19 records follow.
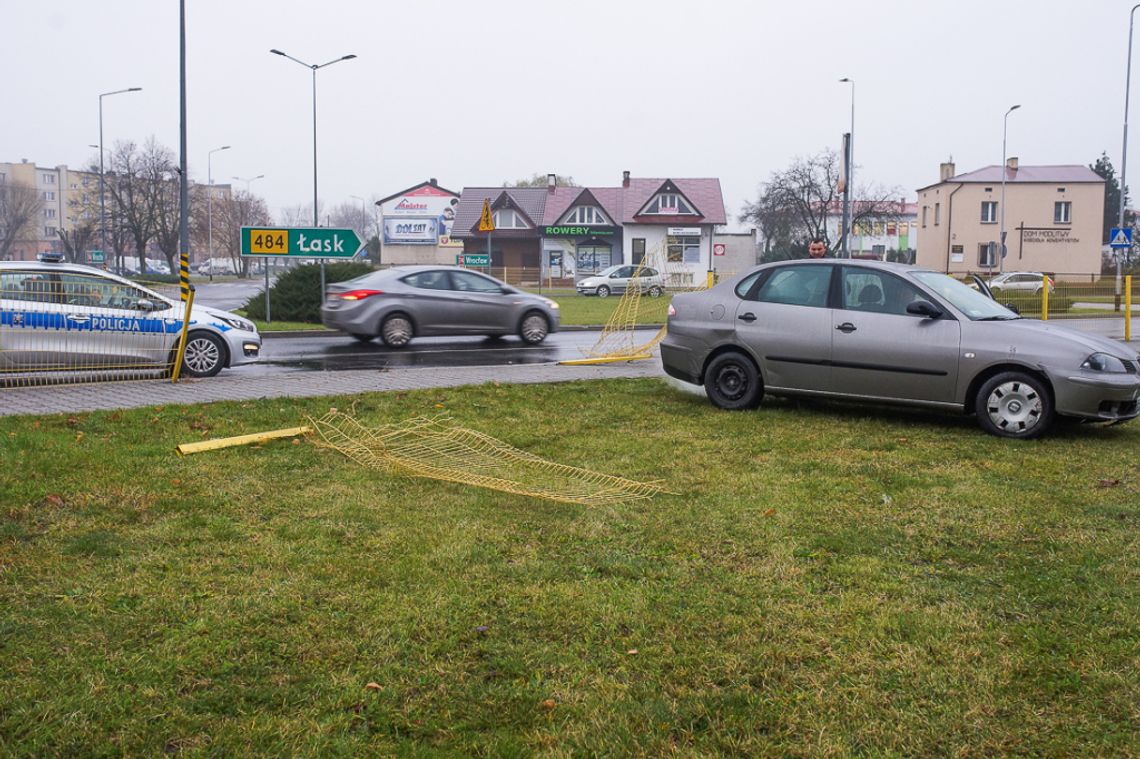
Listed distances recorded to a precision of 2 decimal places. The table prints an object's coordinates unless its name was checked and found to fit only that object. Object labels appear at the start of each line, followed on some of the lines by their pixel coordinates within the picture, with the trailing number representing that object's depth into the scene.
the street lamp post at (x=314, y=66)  36.51
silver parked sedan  8.02
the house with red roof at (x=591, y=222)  65.00
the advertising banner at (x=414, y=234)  81.25
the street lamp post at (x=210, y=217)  74.08
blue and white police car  11.00
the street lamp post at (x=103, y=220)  49.21
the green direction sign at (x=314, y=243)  20.52
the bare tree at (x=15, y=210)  70.00
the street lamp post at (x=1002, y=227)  54.88
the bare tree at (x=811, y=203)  64.62
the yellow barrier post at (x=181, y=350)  11.89
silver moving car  17.38
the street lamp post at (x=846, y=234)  24.49
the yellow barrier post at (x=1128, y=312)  19.11
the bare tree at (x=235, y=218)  78.56
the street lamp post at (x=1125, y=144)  39.88
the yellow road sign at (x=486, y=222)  21.23
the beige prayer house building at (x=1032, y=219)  64.50
